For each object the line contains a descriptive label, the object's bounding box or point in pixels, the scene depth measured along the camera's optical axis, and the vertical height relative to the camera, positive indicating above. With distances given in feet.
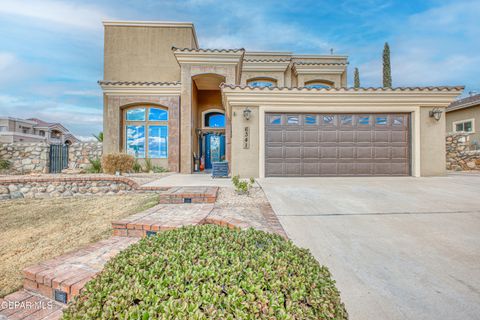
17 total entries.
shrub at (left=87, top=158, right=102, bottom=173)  36.68 -0.87
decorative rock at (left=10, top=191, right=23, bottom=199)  25.75 -3.78
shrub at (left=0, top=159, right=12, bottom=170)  38.96 -0.39
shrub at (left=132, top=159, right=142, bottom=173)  37.40 -1.07
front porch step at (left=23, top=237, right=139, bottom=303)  6.49 -3.47
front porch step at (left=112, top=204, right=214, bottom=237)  10.55 -2.98
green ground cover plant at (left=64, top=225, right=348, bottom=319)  3.42 -2.13
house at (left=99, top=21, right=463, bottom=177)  28.78 +7.04
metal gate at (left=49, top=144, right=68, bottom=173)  41.24 +0.68
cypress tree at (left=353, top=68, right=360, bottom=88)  74.02 +27.17
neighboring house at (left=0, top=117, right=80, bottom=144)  86.94 +14.50
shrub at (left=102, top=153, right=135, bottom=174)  30.01 -0.06
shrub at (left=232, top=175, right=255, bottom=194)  18.13 -1.97
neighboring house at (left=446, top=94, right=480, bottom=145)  53.01 +11.27
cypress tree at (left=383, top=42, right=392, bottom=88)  63.72 +26.08
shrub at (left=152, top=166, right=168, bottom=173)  39.37 -1.31
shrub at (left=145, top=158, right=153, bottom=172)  39.33 -0.61
